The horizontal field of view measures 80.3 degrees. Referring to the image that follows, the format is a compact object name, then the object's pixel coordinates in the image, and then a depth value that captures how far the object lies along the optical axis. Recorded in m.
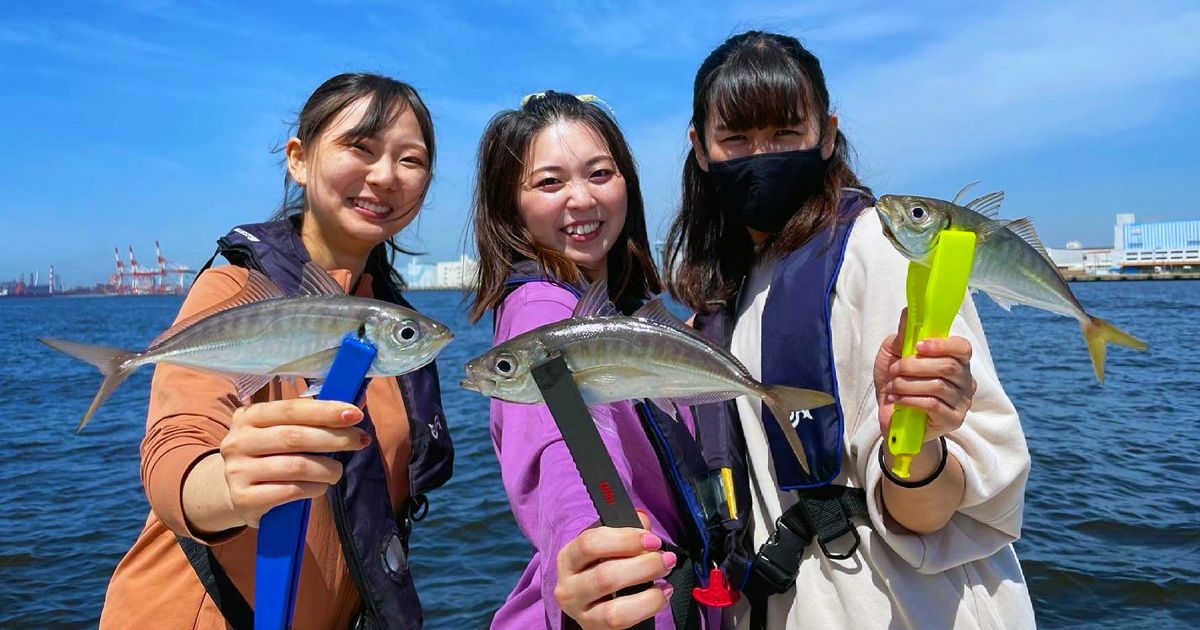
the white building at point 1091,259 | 104.75
